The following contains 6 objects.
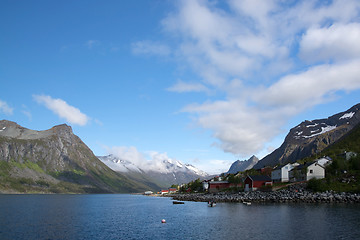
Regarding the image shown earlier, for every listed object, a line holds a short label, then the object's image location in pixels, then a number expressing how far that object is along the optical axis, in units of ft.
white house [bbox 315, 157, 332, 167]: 452.43
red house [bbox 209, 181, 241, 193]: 593.42
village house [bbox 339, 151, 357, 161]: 442.87
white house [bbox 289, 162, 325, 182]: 416.26
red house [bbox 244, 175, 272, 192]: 462.60
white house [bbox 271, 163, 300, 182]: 460.96
